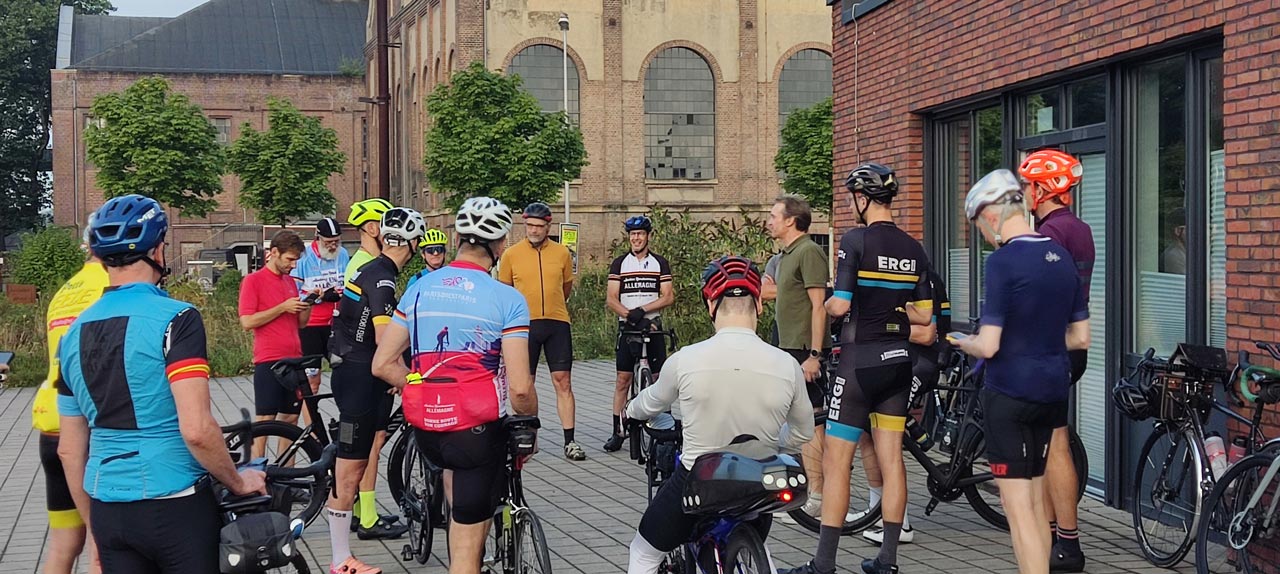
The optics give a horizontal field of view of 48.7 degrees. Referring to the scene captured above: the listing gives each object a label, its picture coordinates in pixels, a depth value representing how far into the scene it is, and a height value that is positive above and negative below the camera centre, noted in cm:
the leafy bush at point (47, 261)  4081 +32
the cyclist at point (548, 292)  1161 -21
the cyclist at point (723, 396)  511 -48
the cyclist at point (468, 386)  581 -49
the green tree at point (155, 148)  5269 +467
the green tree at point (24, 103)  7600 +928
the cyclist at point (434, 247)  823 +12
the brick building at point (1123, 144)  746 +78
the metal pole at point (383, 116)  3381 +371
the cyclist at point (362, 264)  831 +0
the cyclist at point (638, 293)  1193 -23
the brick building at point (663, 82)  4922 +662
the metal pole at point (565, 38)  4581 +748
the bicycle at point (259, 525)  427 -79
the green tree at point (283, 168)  5284 +383
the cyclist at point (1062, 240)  723 +11
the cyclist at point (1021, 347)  588 -35
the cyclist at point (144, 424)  422 -46
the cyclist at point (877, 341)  700 -39
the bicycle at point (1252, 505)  647 -115
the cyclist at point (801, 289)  879 -16
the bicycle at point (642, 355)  1182 -75
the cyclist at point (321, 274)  1032 -4
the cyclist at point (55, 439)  590 -70
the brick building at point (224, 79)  6844 +943
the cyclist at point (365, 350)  748 -44
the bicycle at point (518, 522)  585 -110
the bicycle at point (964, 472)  811 -122
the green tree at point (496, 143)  3747 +332
